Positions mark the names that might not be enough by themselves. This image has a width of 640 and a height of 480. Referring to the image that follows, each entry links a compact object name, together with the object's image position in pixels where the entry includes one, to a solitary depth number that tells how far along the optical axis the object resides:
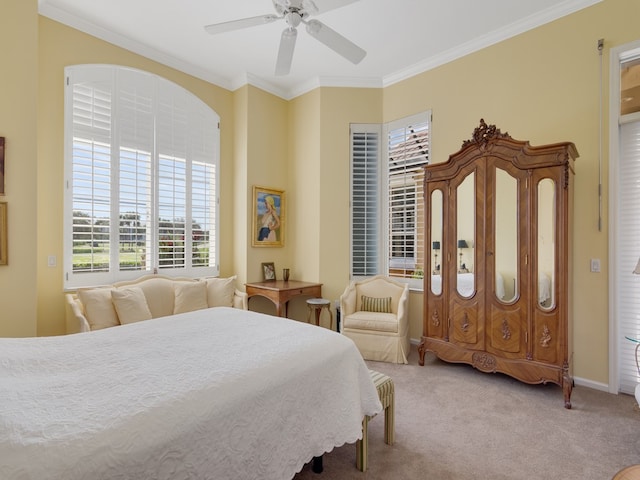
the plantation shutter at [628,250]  3.02
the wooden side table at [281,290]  4.29
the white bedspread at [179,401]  1.03
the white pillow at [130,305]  3.34
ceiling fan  2.42
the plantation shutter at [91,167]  3.50
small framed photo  4.88
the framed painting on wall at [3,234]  2.70
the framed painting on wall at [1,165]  2.71
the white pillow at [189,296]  3.85
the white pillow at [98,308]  3.22
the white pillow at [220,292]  4.13
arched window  3.53
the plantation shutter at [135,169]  3.83
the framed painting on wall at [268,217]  4.79
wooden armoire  2.93
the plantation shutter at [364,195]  4.76
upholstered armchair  3.82
